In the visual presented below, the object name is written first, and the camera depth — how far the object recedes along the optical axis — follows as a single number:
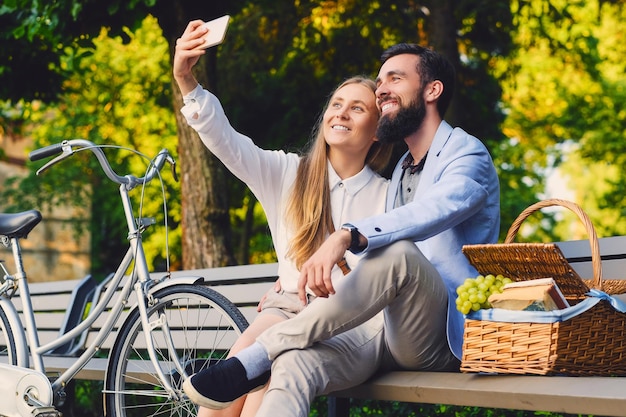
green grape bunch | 2.94
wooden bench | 2.51
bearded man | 2.98
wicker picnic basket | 2.82
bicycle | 3.78
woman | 3.73
